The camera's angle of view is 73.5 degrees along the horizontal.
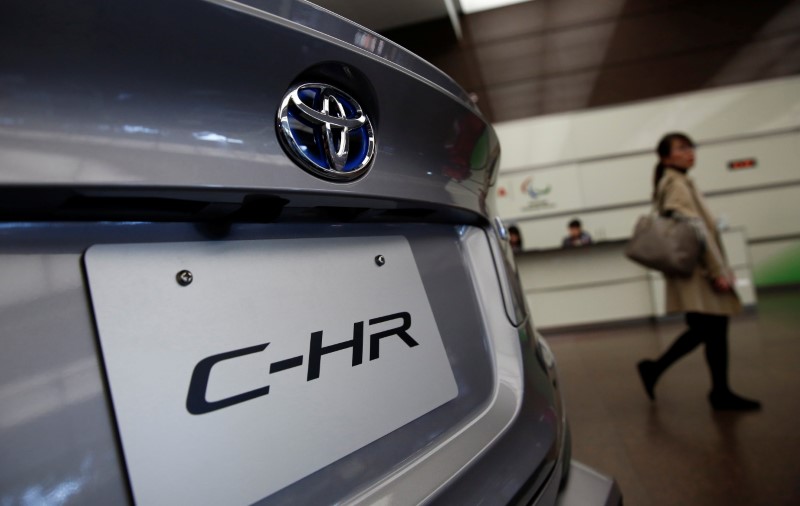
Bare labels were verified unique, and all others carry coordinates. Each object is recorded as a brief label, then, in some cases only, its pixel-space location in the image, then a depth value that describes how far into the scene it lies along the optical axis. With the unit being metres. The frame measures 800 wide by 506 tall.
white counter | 5.64
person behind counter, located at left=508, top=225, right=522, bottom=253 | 6.34
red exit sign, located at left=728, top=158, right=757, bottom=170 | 7.46
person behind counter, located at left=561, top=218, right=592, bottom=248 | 6.92
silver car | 0.34
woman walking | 2.29
